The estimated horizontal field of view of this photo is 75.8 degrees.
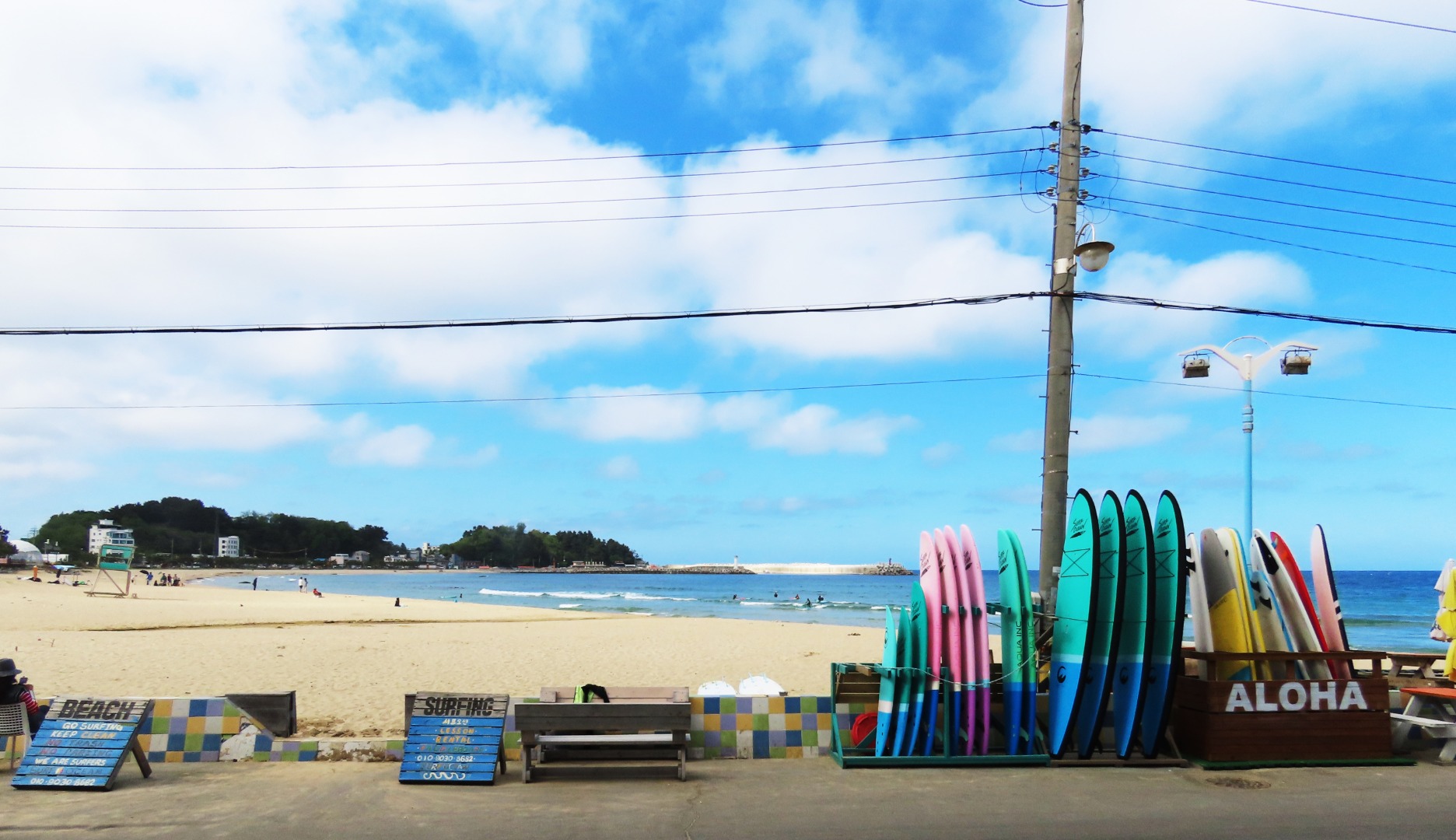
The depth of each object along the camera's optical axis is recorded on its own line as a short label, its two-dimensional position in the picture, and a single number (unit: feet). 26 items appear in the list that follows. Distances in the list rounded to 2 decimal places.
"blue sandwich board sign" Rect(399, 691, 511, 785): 21.62
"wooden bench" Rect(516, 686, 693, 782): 21.91
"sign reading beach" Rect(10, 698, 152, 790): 20.80
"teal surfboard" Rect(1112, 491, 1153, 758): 23.47
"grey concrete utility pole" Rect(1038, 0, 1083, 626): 27.91
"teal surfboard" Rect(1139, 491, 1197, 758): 23.47
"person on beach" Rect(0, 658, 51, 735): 22.08
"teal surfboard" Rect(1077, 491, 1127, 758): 23.61
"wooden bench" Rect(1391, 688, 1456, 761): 24.59
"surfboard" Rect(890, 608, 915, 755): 23.34
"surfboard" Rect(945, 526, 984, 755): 23.40
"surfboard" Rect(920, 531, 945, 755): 23.38
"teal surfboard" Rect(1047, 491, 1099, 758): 23.44
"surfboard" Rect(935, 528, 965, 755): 23.49
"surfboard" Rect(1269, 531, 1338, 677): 25.63
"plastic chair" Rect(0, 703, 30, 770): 21.91
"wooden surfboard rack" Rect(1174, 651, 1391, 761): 23.56
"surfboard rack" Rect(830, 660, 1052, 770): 23.04
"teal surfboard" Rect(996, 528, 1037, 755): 23.50
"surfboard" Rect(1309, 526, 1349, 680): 25.67
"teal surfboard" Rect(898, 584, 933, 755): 23.31
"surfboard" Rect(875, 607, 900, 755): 23.54
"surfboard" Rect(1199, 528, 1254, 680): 24.50
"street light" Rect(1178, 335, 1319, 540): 39.50
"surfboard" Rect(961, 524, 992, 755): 23.39
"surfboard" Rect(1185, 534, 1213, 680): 24.56
